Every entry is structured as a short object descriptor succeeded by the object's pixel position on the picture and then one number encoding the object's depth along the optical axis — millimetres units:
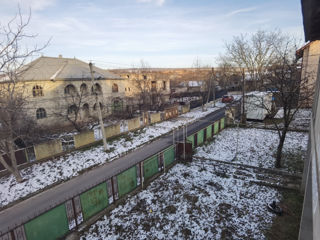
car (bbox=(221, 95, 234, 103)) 33969
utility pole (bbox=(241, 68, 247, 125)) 19375
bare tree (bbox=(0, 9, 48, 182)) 8141
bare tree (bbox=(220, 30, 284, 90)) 32803
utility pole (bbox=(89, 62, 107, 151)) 13274
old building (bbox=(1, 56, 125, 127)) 21781
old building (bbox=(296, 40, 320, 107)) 21866
